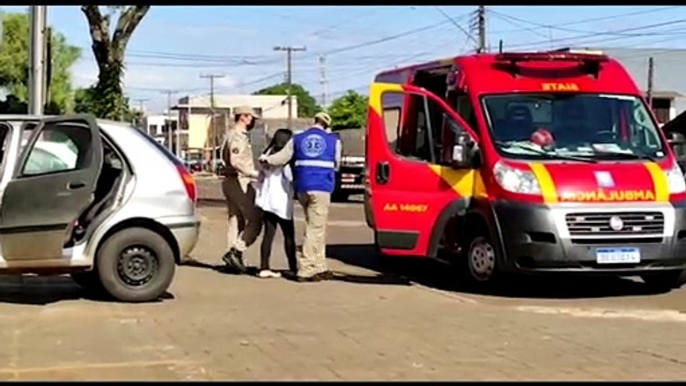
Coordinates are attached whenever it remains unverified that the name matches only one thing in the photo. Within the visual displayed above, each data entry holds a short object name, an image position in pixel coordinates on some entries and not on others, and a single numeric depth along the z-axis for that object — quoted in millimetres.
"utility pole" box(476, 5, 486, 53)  49978
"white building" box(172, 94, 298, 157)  110125
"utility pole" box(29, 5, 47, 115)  16766
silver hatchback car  10266
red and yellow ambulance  11523
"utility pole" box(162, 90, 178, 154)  102338
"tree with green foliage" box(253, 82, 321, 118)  141250
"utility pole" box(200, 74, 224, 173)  87319
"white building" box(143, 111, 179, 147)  116375
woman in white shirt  12875
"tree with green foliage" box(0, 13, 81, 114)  58875
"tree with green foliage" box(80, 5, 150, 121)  20969
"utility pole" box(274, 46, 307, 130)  95875
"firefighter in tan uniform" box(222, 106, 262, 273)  13367
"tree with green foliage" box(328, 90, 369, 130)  89875
